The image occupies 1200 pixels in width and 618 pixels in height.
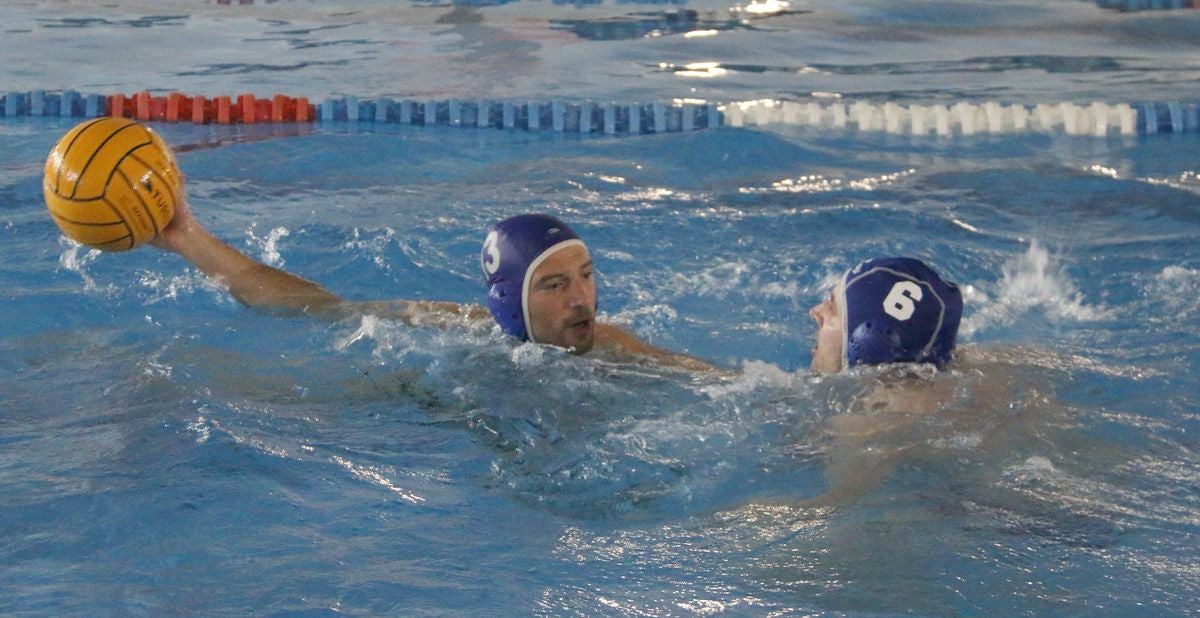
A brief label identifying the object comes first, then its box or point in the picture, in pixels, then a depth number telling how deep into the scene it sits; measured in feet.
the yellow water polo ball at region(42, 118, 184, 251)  22.34
